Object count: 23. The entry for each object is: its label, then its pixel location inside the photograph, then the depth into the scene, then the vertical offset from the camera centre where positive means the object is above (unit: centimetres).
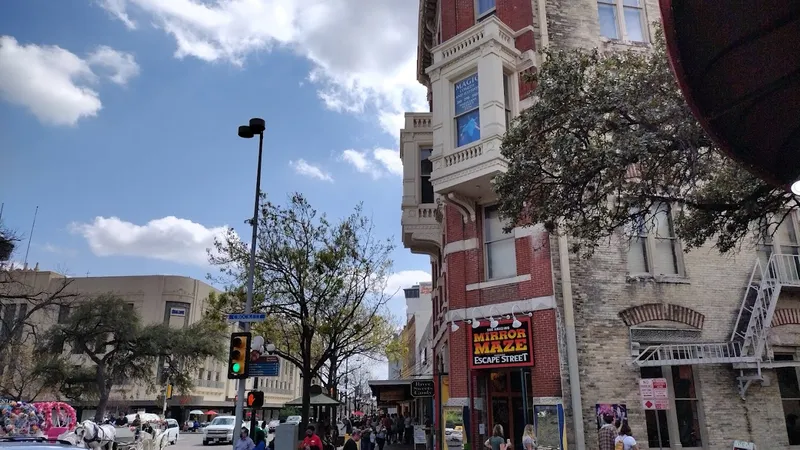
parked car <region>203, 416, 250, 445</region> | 3834 -254
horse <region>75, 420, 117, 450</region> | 1878 -131
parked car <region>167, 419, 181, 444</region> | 4006 -259
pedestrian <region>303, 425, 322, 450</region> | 1483 -118
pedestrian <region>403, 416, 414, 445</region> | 3844 -233
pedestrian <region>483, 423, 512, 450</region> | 1477 -114
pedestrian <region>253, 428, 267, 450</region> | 1867 -133
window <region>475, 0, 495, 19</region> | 2035 +1362
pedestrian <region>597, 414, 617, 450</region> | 1355 -91
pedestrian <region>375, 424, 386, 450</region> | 2812 -209
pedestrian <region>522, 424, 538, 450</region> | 1387 -101
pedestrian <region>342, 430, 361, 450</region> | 1417 -118
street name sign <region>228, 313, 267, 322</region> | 1428 +188
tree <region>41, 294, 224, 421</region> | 4544 +413
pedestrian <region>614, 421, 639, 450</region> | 1267 -94
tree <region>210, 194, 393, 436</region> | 2152 +455
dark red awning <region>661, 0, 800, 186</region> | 329 +196
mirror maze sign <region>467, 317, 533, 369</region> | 1606 +141
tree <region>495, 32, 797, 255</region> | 1061 +468
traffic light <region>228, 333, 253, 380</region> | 1308 +84
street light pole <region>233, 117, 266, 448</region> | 1457 +471
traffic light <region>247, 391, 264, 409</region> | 1362 -13
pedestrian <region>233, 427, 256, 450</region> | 1591 -135
